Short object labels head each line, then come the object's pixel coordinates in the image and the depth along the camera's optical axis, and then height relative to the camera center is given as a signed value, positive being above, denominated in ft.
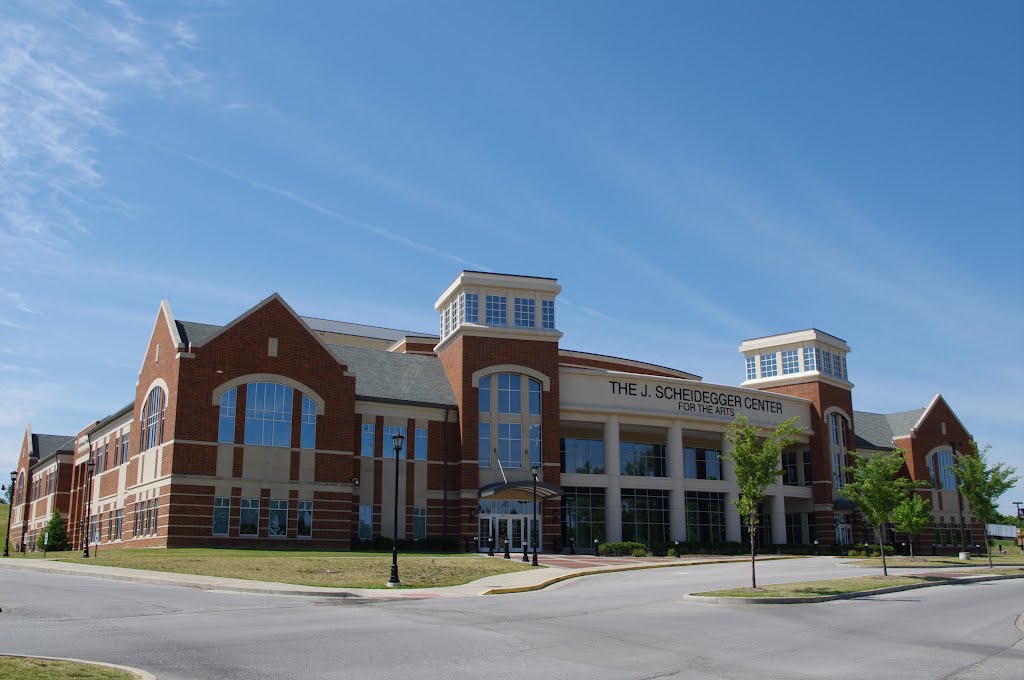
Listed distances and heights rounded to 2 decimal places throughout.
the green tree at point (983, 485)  171.94 +4.60
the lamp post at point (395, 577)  93.00 -6.30
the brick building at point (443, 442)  153.07 +13.54
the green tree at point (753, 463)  100.17 +5.21
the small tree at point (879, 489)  128.57 +2.97
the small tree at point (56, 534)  195.93 -3.93
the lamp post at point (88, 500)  160.17 +2.91
